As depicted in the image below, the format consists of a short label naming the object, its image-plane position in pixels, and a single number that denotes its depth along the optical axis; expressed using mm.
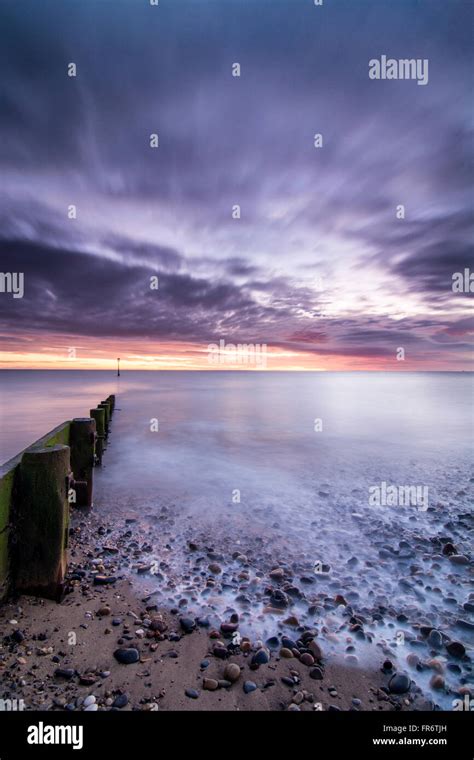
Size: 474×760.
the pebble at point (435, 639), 3986
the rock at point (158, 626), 3955
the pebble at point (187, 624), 4000
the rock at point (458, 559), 5859
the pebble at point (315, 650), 3698
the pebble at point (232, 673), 3342
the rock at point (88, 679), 3168
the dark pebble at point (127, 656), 3432
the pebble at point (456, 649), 3854
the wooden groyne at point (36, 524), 3879
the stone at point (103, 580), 4762
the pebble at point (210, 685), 3234
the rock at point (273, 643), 3807
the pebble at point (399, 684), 3371
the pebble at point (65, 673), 3203
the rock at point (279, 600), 4539
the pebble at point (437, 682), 3447
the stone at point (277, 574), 5184
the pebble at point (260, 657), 3558
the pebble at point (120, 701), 3006
